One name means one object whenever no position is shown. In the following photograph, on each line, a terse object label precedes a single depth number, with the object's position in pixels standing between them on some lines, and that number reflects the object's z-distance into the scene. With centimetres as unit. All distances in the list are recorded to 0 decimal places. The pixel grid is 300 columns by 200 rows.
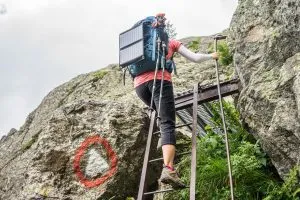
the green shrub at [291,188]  651
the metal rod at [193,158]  581
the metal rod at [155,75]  630
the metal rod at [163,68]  625
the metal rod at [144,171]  622
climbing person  604
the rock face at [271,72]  666
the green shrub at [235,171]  768
